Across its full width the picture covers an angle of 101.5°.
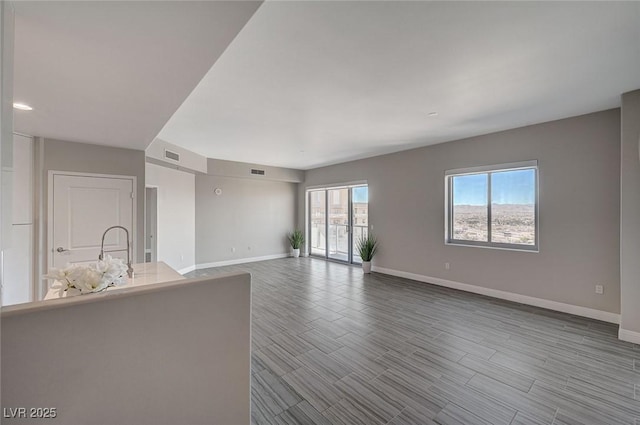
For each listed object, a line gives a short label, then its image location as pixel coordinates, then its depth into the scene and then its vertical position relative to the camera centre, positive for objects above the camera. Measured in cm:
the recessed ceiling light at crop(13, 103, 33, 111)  225 +93
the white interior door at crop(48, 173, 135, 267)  334 -3
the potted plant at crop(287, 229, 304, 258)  809 -90
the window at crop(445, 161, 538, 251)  405 +13
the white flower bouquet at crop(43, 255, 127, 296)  148 -38
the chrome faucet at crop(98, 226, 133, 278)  221 -50
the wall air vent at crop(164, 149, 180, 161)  466 +106
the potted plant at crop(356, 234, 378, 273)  607 -88
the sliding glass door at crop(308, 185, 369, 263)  690 -22
